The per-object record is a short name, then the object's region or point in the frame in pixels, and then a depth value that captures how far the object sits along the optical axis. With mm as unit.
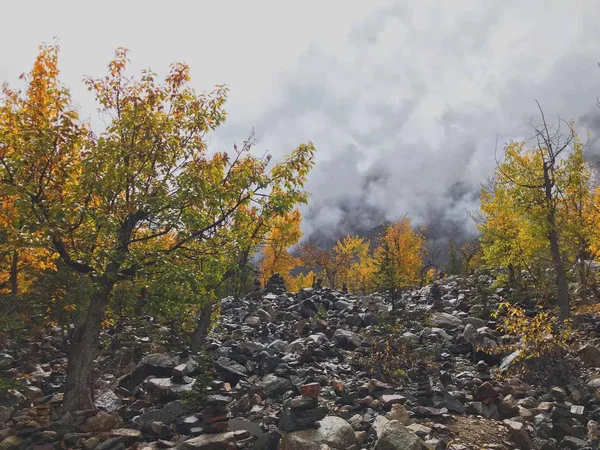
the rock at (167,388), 11625
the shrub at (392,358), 13757
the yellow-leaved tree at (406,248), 50688
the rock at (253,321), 26906
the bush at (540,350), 12055
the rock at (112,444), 8305
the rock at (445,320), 21891
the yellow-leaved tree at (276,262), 59403
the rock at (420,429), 8727
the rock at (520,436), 8477
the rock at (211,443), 8062
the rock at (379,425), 8234
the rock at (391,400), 10586
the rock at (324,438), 7957
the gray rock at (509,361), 13067
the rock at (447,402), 10172
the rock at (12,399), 10156
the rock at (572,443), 8148
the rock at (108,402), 10633
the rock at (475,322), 20420
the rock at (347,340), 19359
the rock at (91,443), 8375
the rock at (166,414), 9960
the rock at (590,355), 12880
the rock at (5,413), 9511
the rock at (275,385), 12297
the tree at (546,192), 19484
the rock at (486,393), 10727
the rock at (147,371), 13203
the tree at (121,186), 8602
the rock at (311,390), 9156
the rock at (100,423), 9039
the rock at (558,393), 10750
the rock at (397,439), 7762
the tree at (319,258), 66375
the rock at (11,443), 8312
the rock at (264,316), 28619
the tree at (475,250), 54088
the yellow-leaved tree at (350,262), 69138
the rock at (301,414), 8578
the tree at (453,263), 60884
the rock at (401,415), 9344
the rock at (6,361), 13422
